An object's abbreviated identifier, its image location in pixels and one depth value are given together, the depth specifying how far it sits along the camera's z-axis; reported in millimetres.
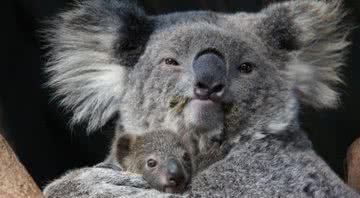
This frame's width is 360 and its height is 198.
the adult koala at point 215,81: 7078
